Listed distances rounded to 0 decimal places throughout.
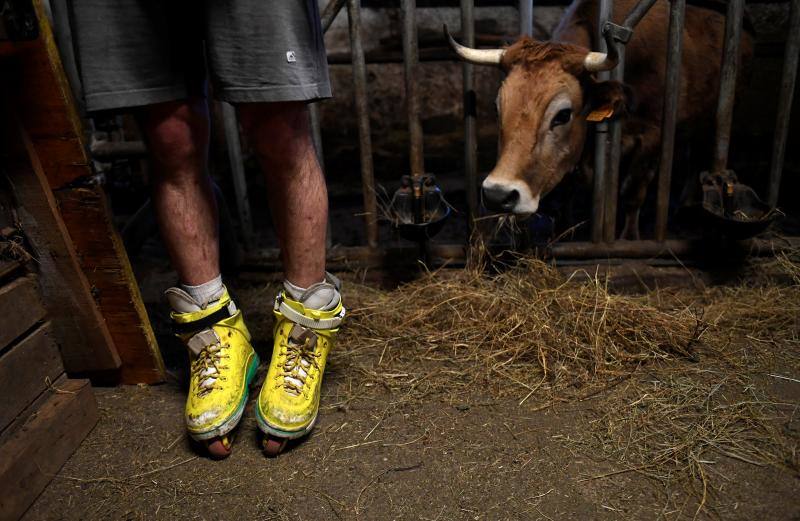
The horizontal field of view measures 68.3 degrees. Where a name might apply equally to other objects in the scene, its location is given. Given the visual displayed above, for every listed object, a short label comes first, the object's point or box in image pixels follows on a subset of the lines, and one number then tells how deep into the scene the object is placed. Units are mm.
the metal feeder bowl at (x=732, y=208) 2508
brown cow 2557
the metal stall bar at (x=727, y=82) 2484
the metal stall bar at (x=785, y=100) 2536
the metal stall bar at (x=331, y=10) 2594
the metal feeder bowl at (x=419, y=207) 2654
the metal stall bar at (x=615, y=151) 2461
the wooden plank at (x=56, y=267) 1730
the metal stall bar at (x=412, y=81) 2557
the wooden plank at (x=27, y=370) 1621
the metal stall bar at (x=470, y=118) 2594
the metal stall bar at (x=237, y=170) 2754
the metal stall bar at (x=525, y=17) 2623
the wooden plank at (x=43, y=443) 1531
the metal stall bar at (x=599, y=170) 2680
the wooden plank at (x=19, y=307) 1642
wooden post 1685
